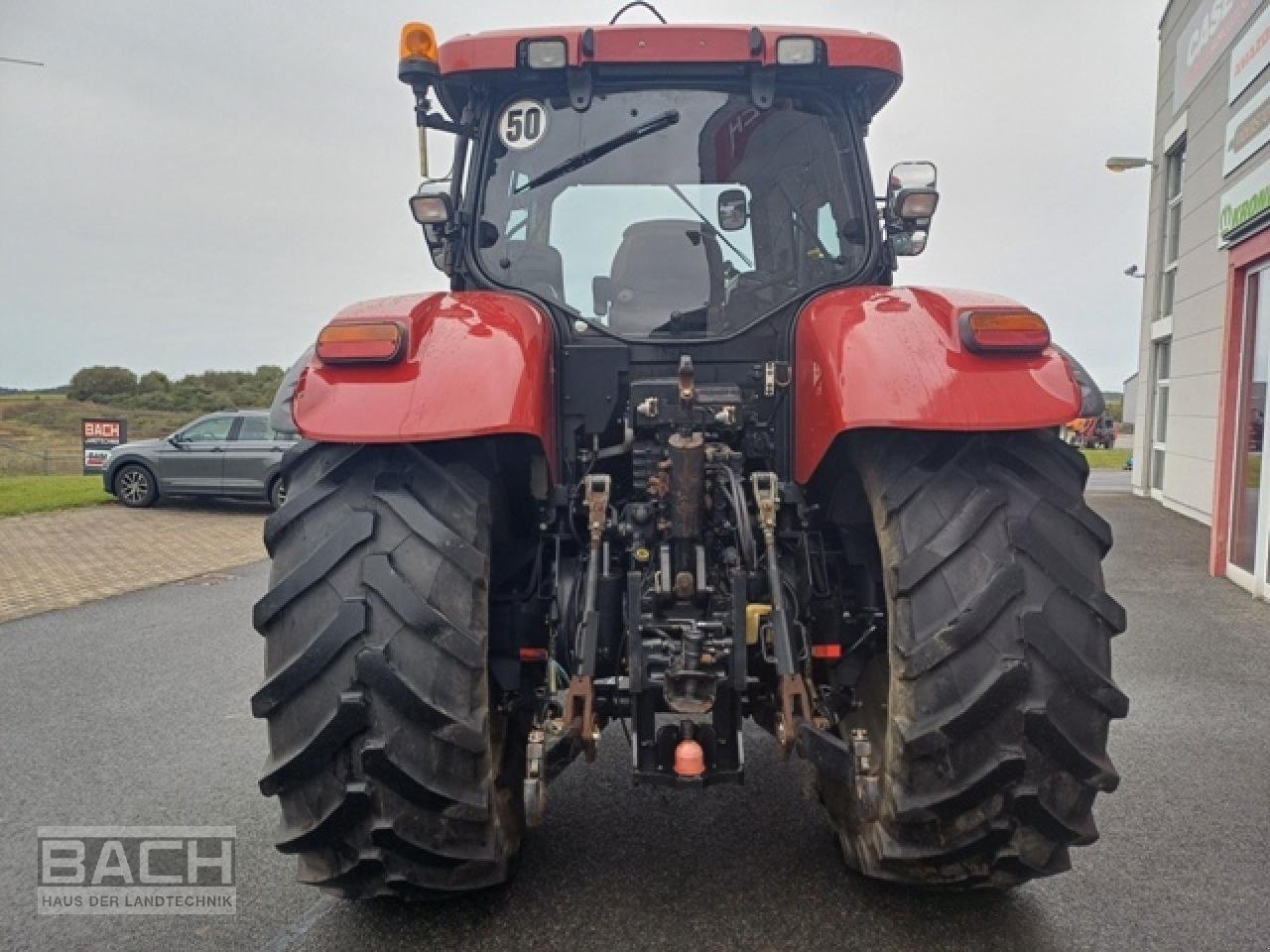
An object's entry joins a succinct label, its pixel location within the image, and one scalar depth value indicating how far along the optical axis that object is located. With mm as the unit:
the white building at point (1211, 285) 7867
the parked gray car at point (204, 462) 14555
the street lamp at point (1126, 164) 13828
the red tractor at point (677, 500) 2145
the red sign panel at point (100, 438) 18656
